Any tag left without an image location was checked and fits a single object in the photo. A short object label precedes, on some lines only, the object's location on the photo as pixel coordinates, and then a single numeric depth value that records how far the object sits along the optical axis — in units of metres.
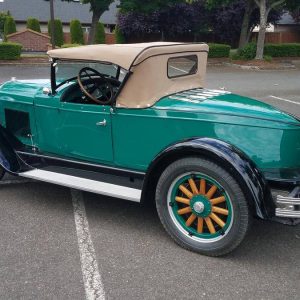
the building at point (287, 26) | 39.75
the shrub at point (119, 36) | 28.21
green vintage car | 3.04
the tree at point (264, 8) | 19.42
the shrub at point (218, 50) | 22.36
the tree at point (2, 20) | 36.94
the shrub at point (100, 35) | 31.16
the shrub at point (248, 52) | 21.22
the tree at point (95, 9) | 21.02
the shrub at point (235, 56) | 21.59
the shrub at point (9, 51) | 19.41
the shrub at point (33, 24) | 34.03
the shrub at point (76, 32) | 31.43
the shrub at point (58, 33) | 32.12
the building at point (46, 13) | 40.84
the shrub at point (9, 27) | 32.23
